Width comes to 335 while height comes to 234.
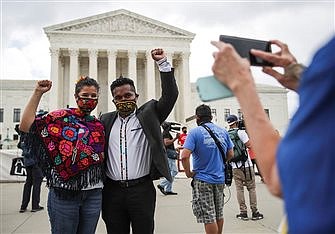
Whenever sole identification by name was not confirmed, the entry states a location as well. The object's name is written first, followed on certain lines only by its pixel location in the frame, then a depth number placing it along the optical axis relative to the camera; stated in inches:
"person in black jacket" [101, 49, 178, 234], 119.0
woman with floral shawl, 111.6
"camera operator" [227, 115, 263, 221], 251.7
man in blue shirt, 168.9
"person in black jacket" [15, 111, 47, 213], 300.9
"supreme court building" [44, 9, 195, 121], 1879.9
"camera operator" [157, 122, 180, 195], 382.6
